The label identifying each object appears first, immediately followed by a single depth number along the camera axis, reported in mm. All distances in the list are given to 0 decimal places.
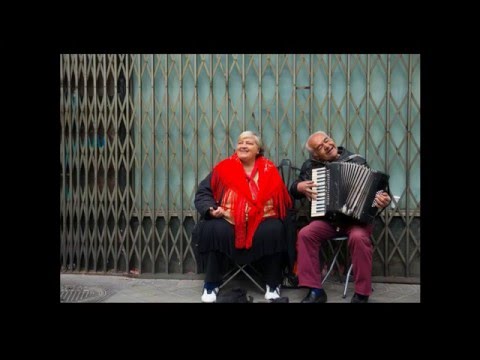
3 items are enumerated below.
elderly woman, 4344
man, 4164
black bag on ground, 4375
